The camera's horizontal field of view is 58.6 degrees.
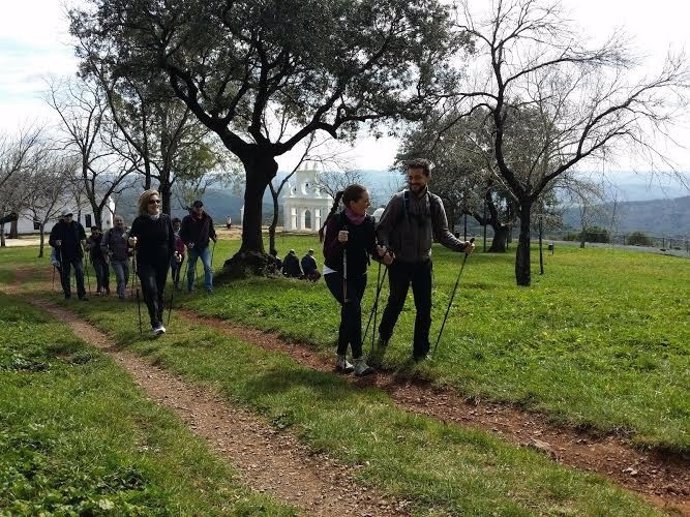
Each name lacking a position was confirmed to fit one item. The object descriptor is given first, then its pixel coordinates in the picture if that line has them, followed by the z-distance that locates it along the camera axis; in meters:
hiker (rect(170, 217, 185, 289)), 15.90
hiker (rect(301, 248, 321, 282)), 19.28
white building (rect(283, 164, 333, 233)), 77.69
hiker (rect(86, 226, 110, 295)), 16.48
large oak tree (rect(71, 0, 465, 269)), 15.92
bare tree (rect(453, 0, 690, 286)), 18.27
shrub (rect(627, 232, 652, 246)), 61.75
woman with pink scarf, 7.44
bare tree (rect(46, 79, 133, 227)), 30.19
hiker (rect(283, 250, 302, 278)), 19.42
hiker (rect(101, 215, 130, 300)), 15.16
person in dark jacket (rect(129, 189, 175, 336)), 9.74
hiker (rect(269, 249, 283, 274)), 19.46
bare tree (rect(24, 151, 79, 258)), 47.47
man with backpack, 7.63
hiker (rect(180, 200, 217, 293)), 14.51
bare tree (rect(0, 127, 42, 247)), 42.80
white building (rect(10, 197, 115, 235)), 86.41
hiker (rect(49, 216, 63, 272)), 16.34
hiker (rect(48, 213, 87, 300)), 15.02
